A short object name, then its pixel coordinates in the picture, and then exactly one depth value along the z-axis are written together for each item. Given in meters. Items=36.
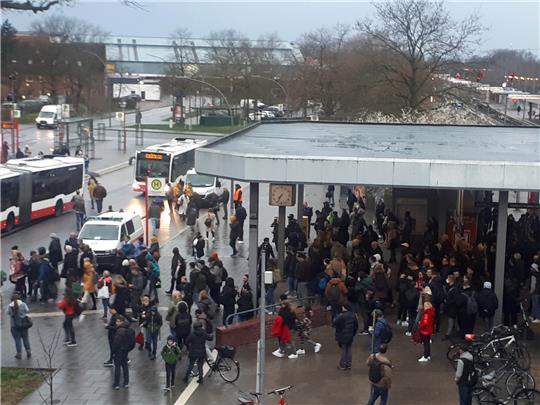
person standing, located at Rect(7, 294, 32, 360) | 15.70
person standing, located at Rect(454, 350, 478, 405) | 12.46
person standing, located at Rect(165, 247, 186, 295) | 19.55
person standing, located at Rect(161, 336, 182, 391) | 14.01
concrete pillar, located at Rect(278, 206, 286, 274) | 21.33
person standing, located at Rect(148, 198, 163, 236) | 29.40
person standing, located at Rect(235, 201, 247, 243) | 26.62
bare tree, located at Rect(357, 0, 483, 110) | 47.62
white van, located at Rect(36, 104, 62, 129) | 70.38
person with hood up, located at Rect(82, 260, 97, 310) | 19.28
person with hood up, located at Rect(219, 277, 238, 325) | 17.25
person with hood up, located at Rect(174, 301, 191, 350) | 14.88
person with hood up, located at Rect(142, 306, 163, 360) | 15.58
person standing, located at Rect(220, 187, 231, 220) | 32.31
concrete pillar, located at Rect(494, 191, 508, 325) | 16.72
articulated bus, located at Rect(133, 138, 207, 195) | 39.16
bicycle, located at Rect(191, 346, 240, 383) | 14.79
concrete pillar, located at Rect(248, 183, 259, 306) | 17.58
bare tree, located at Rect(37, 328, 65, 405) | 13.91
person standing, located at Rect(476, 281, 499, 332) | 15.99
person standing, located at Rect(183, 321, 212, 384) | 14.39
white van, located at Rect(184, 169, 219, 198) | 36.59
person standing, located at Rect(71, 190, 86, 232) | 29.24
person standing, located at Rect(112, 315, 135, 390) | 14.09
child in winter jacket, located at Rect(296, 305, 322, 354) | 16.06
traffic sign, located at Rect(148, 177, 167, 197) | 35.91
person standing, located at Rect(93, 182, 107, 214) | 32.28
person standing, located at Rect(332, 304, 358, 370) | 14.77
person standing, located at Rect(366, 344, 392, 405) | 12.45
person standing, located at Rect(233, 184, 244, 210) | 30.55
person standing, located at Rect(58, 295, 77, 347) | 16.20
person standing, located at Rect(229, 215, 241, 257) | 25.73
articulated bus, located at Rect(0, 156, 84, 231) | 29.41
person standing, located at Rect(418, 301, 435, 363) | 14.84
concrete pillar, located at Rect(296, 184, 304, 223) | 25.19
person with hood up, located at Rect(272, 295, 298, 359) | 15.45
